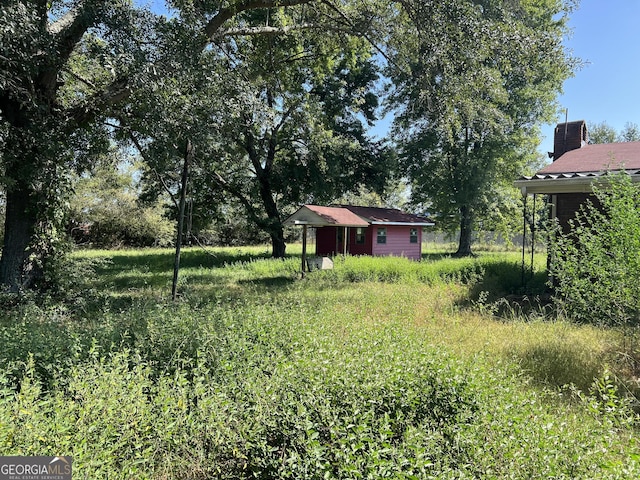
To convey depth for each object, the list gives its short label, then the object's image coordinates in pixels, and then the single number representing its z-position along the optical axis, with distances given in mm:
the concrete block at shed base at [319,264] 13664
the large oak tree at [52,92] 6324
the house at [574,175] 8541
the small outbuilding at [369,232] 18828
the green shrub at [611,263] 4434
